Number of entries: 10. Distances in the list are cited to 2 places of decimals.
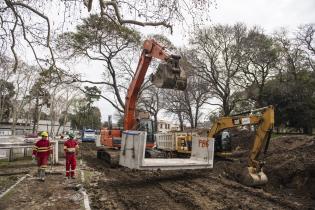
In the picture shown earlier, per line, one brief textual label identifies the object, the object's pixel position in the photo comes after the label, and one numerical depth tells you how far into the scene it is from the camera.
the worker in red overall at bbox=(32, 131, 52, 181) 13.13
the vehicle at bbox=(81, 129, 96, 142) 49.22
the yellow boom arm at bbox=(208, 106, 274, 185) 13.39
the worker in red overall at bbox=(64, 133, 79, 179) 13.56
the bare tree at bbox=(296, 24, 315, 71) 41.91
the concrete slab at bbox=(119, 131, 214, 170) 11.85
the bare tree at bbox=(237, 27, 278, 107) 37.09
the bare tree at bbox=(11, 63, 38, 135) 44.11
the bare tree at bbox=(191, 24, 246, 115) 37.09
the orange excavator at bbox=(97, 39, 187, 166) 12.71
